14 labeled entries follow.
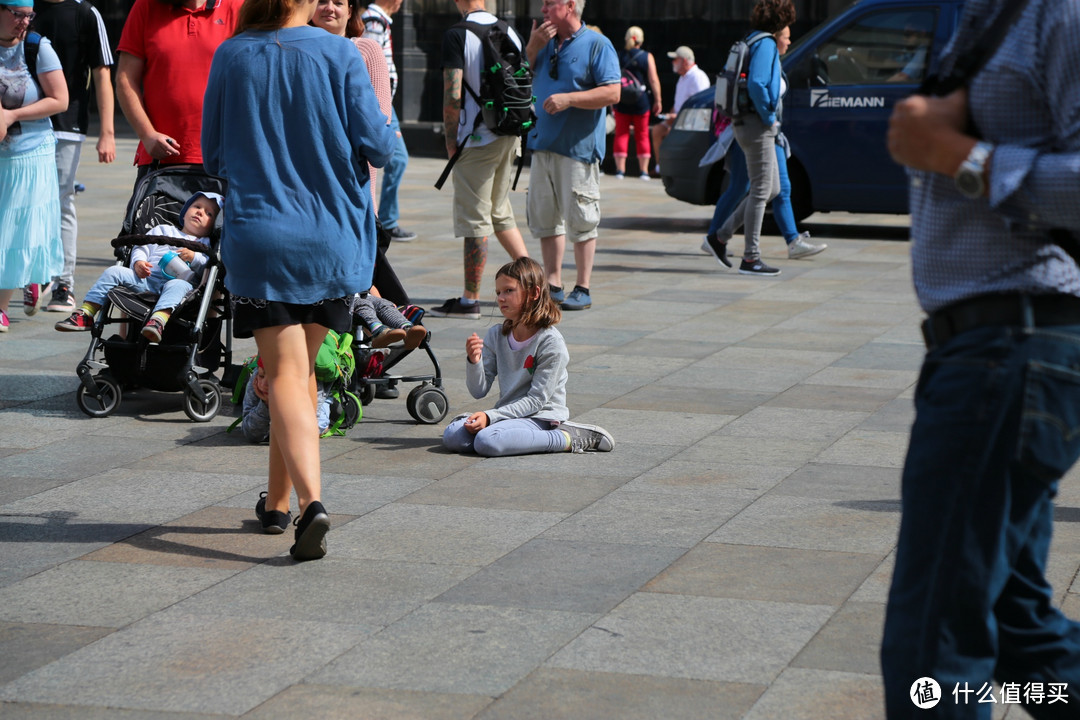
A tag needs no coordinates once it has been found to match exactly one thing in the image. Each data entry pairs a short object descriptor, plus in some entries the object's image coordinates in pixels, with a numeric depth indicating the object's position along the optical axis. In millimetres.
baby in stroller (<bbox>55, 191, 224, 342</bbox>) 13844
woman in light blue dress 17234
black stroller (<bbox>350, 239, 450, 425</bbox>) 13539
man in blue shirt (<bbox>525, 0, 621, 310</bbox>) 19859
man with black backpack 18797
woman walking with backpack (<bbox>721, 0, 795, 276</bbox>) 22875
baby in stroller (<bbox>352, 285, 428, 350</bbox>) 13469
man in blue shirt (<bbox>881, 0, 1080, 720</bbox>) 5125
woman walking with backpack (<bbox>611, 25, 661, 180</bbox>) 40312
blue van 27422
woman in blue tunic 9305
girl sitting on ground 12280
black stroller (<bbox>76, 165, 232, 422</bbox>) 13555
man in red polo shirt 14625
